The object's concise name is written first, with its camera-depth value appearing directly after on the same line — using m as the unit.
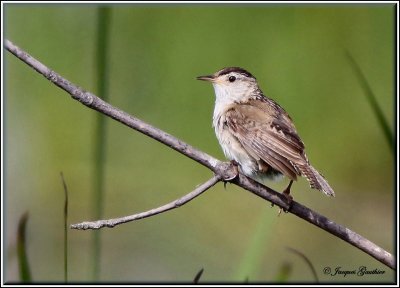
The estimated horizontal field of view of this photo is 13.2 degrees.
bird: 9.08
